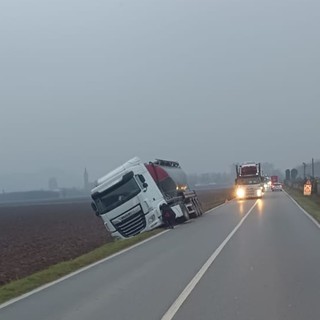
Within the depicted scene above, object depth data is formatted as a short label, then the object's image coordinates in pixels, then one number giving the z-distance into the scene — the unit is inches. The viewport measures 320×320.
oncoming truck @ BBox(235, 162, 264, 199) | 2657.5
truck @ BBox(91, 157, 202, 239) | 1234.6
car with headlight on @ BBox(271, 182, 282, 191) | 4442.9
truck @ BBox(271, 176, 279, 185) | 5088.6
